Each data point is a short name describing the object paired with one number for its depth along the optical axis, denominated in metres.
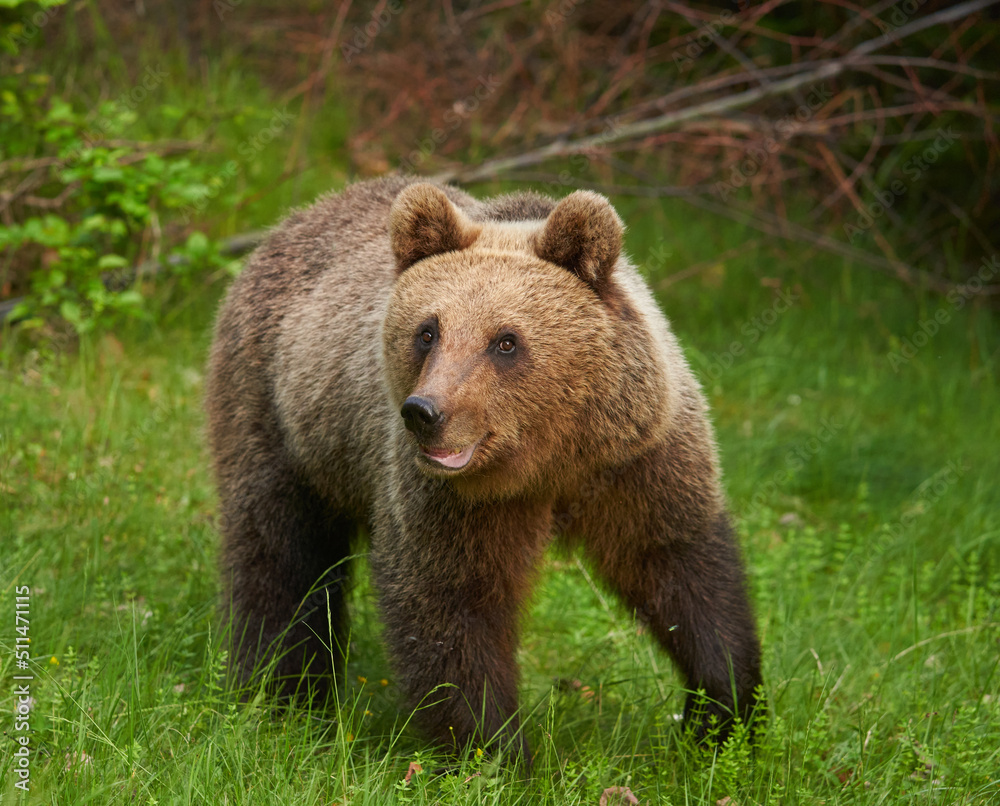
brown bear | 6.73
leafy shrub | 13.01
